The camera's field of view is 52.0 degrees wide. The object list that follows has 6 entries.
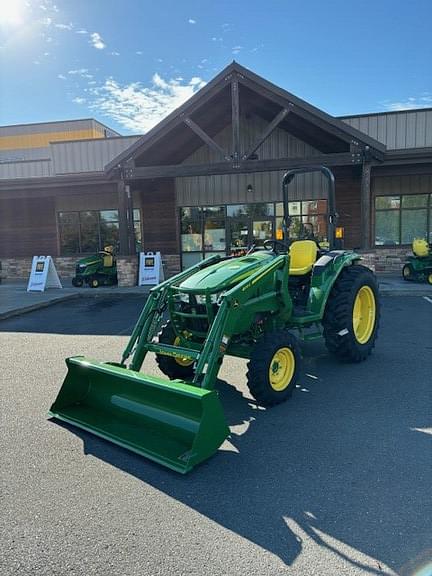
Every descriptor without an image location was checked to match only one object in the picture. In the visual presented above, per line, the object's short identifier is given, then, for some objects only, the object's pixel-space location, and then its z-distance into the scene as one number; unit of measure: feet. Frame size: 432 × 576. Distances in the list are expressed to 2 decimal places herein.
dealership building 40.01
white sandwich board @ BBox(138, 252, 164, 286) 44.83
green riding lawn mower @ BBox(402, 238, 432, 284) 40.22
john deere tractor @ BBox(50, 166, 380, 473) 11.07
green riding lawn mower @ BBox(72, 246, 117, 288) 46.19
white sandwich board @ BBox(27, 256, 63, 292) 44.60
